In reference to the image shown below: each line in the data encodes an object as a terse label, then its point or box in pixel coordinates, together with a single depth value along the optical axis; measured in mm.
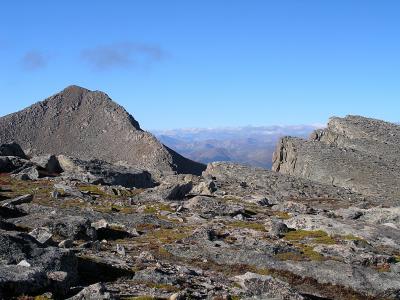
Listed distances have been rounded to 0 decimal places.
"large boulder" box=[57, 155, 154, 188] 70938
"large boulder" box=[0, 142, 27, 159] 86769
